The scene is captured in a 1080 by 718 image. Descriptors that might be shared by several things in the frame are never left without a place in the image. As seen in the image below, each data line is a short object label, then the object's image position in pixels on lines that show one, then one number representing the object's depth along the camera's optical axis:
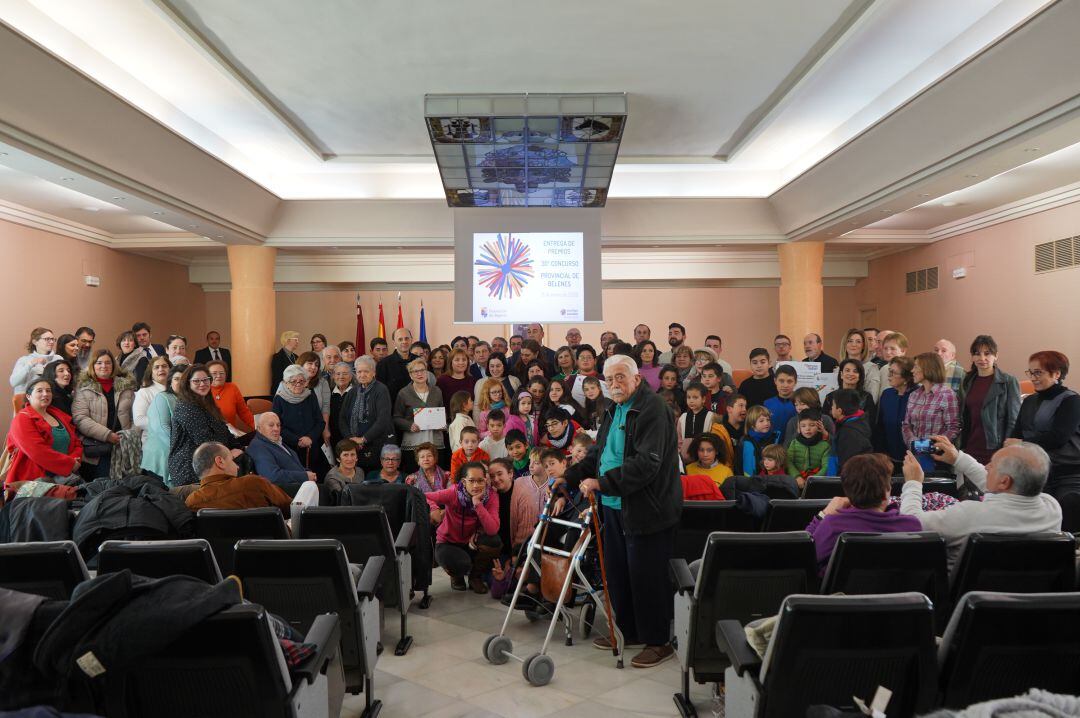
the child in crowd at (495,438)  6.07
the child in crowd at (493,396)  6.62
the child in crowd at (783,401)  6.14
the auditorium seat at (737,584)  2.88
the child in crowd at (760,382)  6.91
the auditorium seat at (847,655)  2.00
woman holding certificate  6.68
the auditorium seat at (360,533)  3.81
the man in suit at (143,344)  7.77
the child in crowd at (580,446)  4.65
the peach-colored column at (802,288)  9.67
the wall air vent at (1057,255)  8.40
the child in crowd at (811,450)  5.30
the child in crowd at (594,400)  6.35
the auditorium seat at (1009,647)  1.98
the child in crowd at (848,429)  5.28
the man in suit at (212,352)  10.83
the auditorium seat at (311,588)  2.92
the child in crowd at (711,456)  5.02
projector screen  8.98
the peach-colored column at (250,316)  9.58
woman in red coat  5.19
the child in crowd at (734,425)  5.73
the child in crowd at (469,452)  5.64
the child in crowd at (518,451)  5.65
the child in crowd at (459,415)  6.49
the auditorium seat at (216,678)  1.92
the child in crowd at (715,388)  6.55
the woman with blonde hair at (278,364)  9.70
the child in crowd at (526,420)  6.26
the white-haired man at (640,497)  3.73
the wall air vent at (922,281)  11.20
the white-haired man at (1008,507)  2.87
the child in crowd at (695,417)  5.98
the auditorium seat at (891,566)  2.70
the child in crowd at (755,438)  5.53
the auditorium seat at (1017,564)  2.69
